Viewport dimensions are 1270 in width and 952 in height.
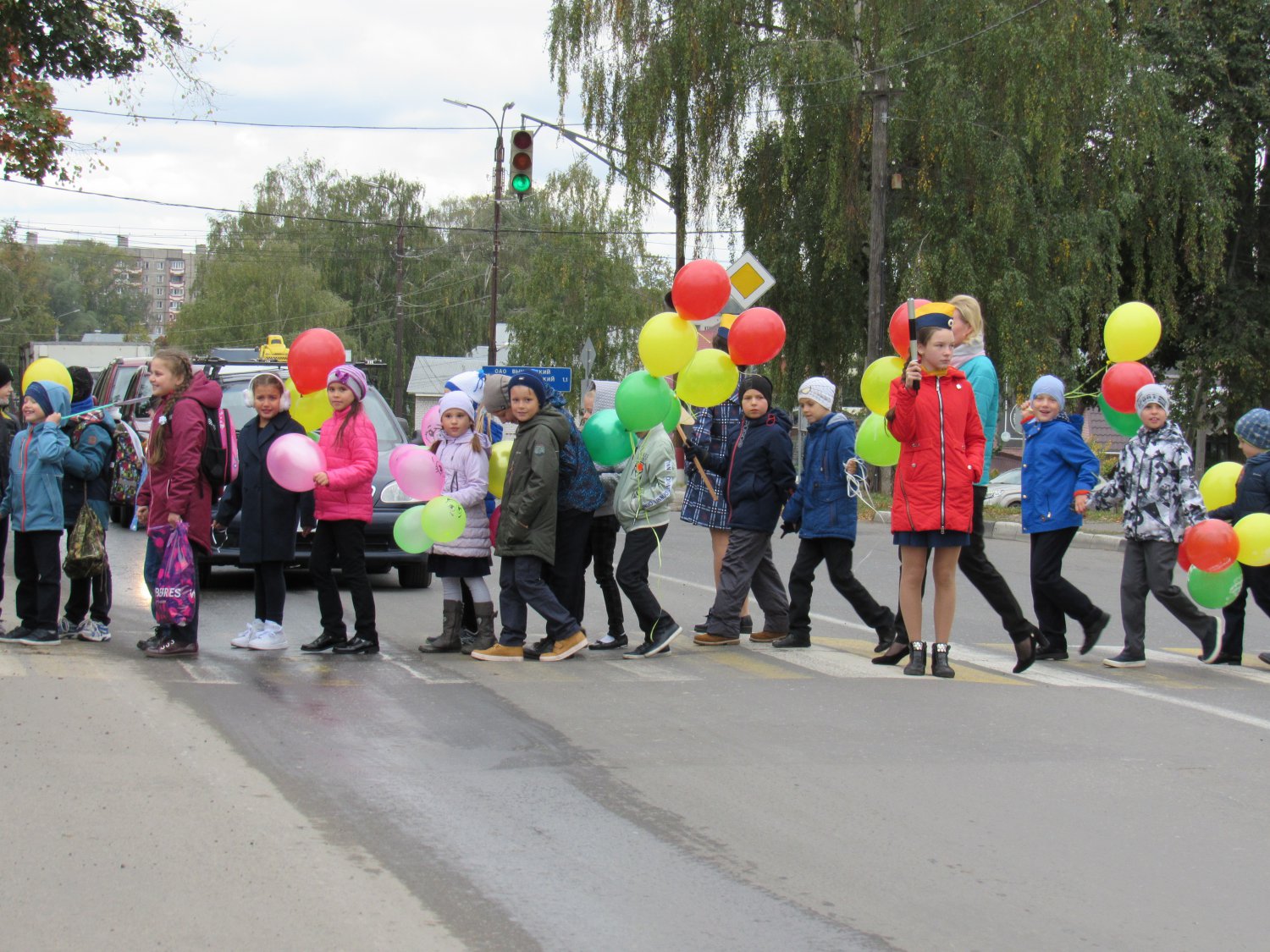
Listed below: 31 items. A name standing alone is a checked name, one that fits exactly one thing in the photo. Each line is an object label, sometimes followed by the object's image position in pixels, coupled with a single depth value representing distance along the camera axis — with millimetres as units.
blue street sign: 50750
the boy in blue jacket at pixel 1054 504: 16719
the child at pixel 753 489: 17625
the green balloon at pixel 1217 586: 17000
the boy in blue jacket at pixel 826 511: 17391
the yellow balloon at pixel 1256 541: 16500
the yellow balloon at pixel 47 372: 17219
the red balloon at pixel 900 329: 16187
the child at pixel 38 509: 16234
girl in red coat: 15039
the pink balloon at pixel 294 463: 15805
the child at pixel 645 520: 17156
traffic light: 38937
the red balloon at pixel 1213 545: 16484
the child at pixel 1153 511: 16703
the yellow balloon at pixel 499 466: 17281
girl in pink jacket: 16500
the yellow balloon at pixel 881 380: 17047
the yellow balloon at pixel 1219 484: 17844
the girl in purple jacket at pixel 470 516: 16922
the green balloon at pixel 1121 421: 17891
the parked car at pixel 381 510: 22828
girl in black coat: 16469
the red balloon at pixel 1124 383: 17437
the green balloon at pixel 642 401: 16766
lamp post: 69125
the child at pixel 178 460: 15984
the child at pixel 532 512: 16219
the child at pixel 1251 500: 17141
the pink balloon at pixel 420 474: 16906
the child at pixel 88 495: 16609
